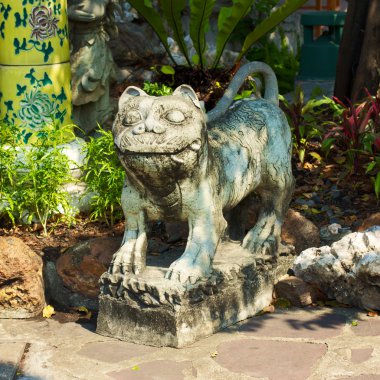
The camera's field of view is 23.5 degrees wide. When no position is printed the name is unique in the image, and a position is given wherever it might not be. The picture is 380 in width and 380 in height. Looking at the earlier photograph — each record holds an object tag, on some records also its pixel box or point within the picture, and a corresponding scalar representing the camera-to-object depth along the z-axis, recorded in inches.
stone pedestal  210.2
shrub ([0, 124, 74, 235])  272.8
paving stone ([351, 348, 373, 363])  204.7
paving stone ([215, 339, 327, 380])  199.9
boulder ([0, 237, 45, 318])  234.4
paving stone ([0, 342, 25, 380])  198.8
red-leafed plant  306.7
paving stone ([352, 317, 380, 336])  220.1
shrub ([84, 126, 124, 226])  276.4
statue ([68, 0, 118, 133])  342.3
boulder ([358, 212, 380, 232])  261.3
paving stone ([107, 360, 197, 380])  198.1
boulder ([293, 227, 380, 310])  228.5
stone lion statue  205.2
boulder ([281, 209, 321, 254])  266.8
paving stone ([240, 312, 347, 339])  221.3
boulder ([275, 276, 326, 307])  239.3
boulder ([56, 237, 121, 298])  247.6
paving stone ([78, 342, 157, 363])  208.1
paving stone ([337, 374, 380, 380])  195.2
